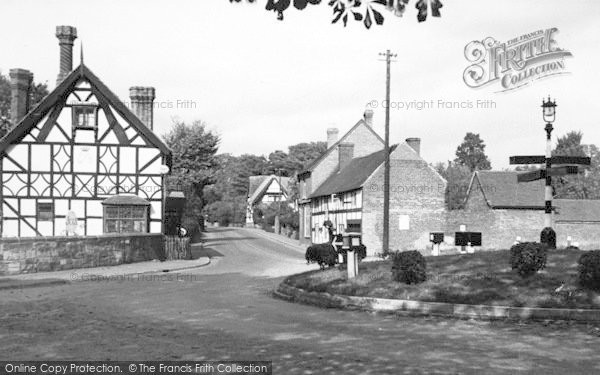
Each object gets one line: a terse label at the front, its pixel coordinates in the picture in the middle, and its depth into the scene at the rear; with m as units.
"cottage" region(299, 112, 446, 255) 45.16
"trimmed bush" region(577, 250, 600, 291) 12.99
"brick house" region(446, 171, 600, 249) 46.44
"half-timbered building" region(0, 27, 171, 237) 32.84
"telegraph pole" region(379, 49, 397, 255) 34.72
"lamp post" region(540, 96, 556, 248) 19.28
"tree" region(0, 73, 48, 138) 55.88
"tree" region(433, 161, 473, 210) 82.44
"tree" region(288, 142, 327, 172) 117.74
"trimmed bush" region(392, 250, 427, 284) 14.70
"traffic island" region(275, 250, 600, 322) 12.52
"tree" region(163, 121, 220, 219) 58.84
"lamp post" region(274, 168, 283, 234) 74.19
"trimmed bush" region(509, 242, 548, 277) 14.38
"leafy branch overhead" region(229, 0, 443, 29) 5.84
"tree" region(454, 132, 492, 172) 126.94
